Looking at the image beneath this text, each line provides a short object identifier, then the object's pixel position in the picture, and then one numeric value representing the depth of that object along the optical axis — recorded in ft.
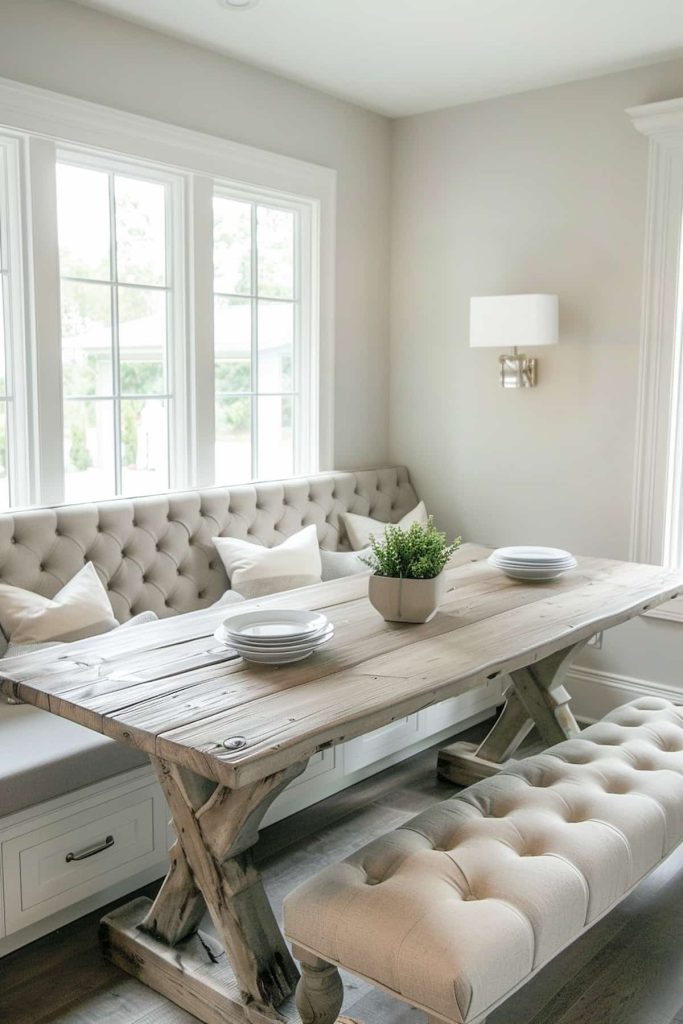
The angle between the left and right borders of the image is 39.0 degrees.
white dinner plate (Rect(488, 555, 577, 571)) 9.53
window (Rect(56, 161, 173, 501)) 10.99
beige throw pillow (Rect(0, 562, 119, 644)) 8.96
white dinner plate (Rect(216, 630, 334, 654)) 6.74
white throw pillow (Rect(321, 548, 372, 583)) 12.26
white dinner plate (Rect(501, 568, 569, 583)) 9.50
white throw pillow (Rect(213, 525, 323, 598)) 11.22
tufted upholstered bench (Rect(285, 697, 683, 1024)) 5.31
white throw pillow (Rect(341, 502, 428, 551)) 13.19
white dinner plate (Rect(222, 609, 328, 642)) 6.83
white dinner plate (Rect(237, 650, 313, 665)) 6.73
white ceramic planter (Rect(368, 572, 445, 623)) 7.82
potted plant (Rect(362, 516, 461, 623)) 7.81
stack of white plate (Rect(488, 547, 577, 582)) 9.52
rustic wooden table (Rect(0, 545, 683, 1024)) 5.70
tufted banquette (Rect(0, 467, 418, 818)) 7.66
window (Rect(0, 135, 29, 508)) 10.12
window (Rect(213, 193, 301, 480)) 12.75
